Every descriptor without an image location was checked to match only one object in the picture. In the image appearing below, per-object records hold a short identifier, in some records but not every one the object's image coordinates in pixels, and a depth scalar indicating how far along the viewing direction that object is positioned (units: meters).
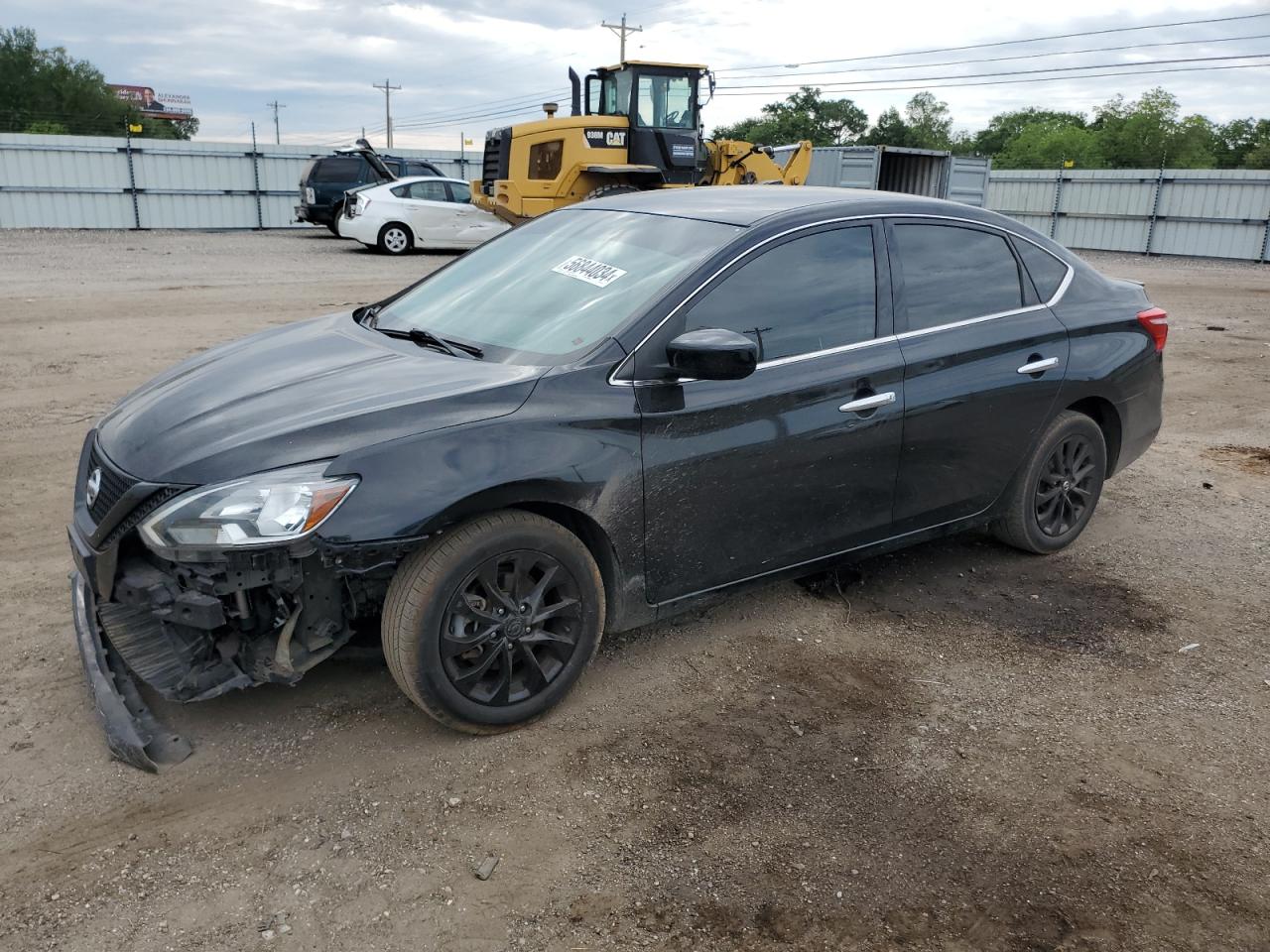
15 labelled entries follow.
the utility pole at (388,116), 72.06
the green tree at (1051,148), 73.12
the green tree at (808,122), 88.06
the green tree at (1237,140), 62.38
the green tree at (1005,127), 96.81
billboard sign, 103.54
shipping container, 23.16
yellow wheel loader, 16.50
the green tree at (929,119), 98.06
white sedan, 19.28
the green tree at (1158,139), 64.88
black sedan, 2.88
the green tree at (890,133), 90.31
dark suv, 22.22
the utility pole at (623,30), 58.59
